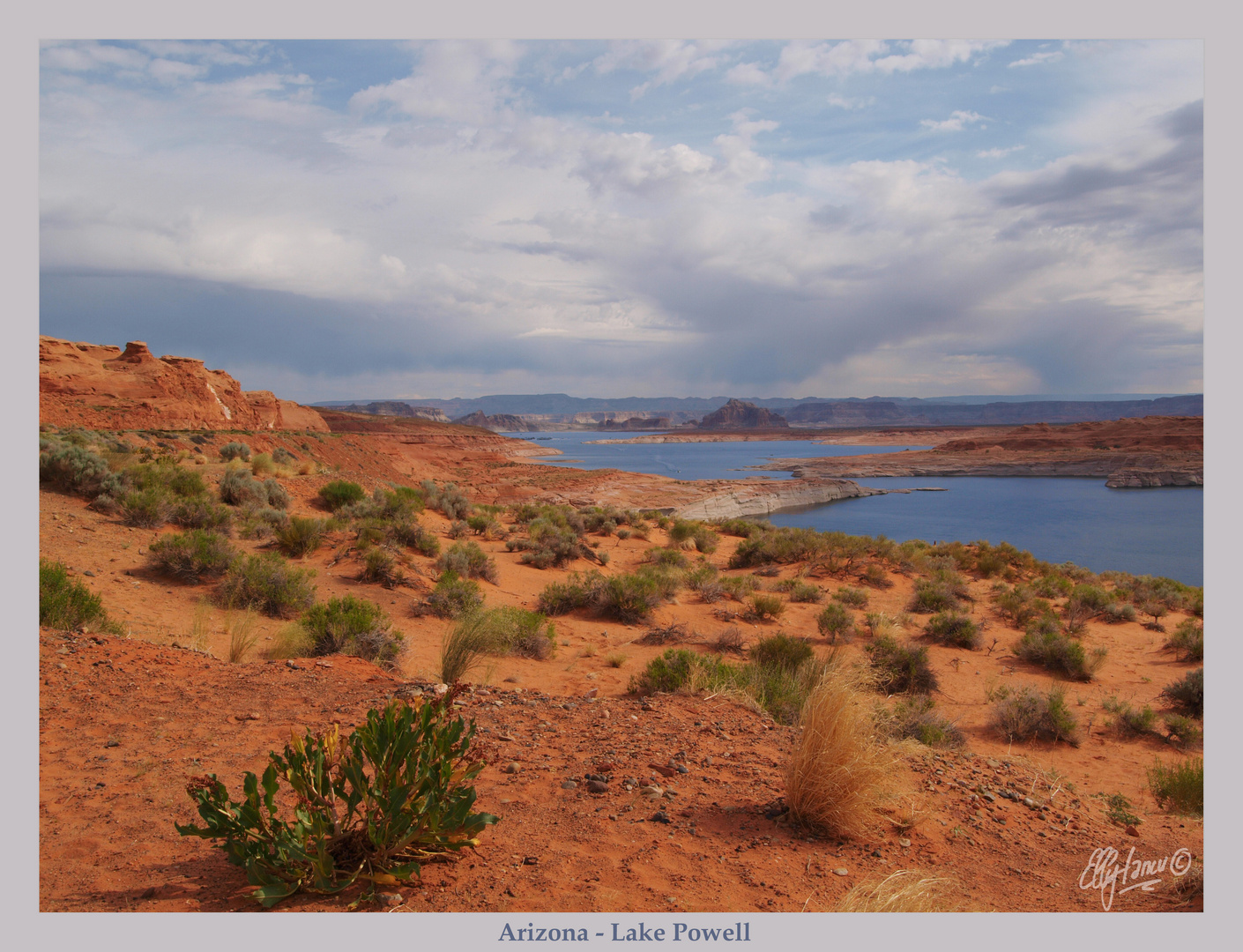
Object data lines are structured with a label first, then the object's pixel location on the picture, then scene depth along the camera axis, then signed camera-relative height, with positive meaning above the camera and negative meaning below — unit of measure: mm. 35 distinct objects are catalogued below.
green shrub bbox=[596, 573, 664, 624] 11758 -2619
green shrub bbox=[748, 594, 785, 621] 12438 -2913
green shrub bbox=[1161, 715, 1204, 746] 7938 -3424
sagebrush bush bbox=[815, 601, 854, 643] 11375 -2955
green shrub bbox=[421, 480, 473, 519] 20766 -1459
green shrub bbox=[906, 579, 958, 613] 14047 -3127
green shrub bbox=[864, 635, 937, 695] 9320 -3086
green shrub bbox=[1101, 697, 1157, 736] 8102 -3360
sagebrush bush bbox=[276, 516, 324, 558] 12148 -1533
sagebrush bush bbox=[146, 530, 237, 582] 9516 -1500
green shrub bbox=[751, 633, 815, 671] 8602 -2677
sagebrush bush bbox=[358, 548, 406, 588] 11430 -2024
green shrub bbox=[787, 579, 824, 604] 14312 -3042
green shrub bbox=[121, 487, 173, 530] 11344 -932
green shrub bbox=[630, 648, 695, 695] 6859 -2348
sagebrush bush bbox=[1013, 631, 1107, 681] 10359 -3280
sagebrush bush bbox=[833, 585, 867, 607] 14227 -3111
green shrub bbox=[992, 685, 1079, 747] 7820 -3226
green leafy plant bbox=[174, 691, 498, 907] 2680 -1560
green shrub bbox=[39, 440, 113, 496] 12109 -292
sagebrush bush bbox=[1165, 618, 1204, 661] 11445 -3344
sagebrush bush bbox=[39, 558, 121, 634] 6238 -1490
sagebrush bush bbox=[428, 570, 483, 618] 10594 -2371
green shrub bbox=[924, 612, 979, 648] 11727 -3196
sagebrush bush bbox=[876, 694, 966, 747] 6324 -2864
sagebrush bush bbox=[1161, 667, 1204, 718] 8688 -3260
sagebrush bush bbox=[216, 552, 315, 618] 9008 -1883
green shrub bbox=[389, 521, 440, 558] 14039 -1783
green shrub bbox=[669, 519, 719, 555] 20875 -2694
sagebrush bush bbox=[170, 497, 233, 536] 11938 -1112
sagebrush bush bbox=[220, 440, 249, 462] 23375 +259
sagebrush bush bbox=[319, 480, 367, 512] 17422 -1011
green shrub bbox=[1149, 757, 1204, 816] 5461 -2915
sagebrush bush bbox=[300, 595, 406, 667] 7484 -2118
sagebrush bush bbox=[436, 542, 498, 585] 12906 -2138
